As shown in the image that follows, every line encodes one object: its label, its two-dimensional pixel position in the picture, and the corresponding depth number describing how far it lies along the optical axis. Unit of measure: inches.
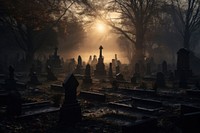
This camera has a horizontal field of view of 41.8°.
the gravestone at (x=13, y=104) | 350.4
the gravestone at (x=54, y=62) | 1389.0
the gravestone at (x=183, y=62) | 914.1
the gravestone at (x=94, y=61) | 1858.9
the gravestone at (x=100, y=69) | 1097.4
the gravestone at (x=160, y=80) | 733.3
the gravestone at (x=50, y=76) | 852.6
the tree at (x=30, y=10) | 635.3
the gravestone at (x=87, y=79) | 778.7
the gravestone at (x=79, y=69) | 1158.4
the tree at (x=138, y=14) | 1244.5
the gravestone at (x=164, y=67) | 1064.3
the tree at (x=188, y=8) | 1375.5
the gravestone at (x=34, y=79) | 751.5
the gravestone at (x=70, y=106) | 335.6
